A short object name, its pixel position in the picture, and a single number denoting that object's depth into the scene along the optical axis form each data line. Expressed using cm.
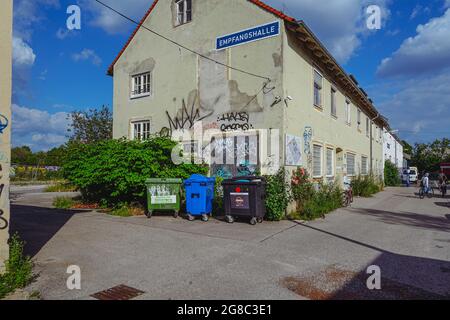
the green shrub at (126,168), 1085
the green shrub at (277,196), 959
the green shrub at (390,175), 3431
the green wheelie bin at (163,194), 1000
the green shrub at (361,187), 1912
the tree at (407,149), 7708
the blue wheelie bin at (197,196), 952
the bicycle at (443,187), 1966
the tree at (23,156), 5330
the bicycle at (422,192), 1895
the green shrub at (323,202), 1017
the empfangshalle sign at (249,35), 1066
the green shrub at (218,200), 1088
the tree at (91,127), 3028
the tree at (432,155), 6131
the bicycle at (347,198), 1373
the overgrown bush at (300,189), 1072
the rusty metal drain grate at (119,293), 400
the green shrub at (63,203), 1289
